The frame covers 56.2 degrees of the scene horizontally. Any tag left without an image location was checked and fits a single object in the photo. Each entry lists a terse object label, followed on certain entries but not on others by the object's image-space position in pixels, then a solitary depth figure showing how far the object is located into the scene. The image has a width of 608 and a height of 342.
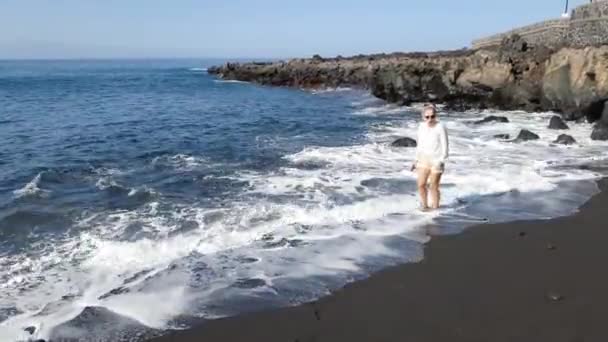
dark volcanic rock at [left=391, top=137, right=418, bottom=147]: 16.02
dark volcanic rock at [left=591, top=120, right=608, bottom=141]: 16.27
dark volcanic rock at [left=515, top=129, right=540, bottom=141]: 16.61
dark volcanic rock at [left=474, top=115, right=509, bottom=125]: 21.54
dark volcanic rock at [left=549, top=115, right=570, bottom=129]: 18.84
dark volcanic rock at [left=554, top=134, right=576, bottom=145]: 15.71
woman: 8.86
